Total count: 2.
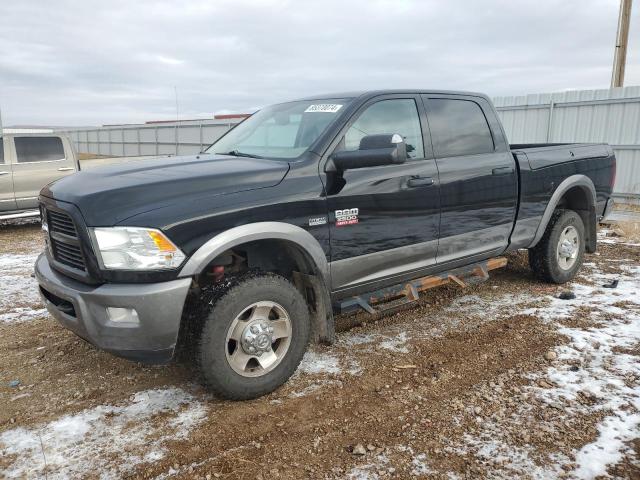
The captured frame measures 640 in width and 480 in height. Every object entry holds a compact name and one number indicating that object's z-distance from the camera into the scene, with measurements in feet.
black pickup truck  9.18
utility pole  46.50
